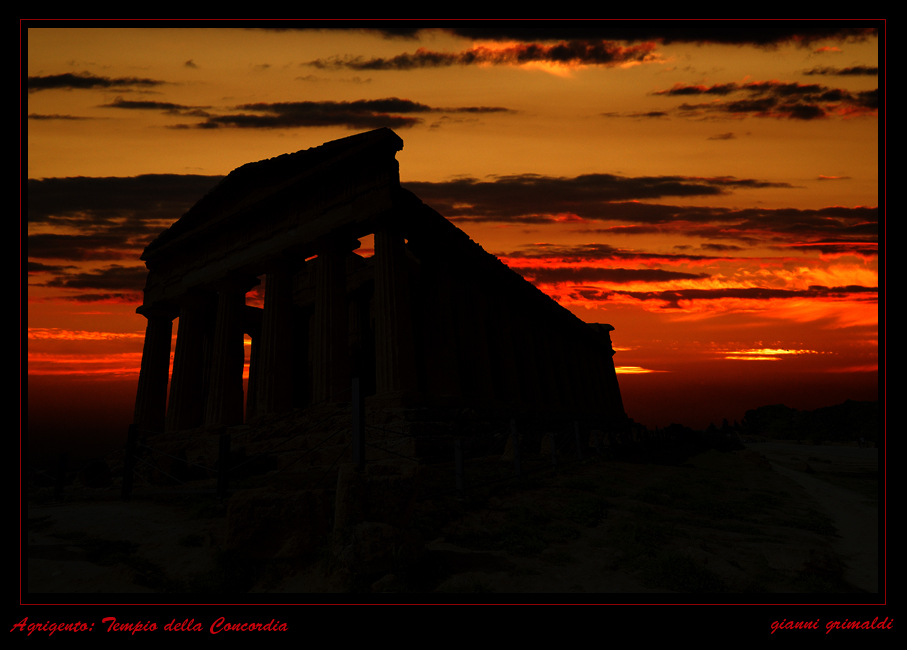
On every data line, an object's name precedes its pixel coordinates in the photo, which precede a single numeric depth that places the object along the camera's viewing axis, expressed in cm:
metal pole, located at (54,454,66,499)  1284
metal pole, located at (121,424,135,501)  1138
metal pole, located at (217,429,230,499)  1005
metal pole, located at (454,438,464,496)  1037
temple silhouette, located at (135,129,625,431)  1916
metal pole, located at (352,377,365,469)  833
